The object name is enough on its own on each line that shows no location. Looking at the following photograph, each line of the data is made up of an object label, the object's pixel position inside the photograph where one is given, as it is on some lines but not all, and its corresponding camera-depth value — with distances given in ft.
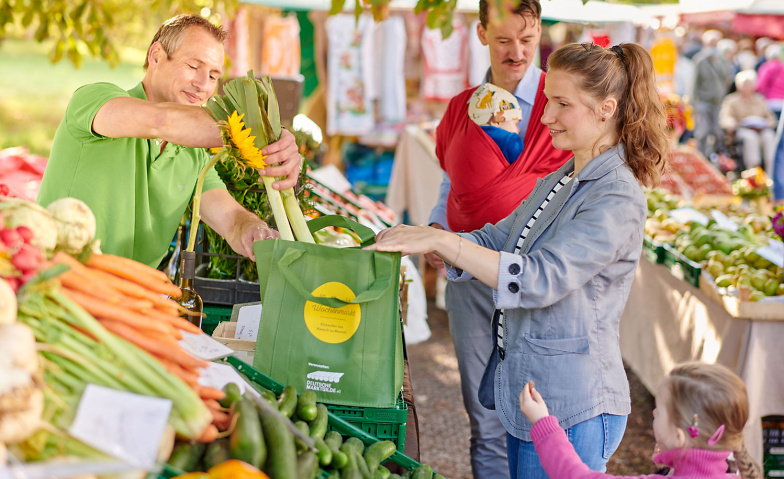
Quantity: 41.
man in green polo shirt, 6.47
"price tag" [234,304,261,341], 7.06
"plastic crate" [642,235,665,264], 13.42
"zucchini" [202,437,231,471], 4.34
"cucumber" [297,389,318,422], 5.32
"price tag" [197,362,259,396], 4.82
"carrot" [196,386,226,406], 4.62
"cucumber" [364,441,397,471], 5.28
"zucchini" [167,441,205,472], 4.25
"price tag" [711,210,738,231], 13.40
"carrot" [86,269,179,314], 4.69
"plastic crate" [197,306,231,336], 8.48
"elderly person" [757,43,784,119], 39.04
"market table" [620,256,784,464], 10.13
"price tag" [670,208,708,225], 14.05
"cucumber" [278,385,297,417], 5.26
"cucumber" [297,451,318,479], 4.56
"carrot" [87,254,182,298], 4.80
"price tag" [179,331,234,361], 5.10
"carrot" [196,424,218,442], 4.39
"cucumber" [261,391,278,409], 5.22
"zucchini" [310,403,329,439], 5.19
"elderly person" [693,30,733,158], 39.37
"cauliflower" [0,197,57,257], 4.33
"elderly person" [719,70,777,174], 36.42
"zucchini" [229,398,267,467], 4.37
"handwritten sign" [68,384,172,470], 3.77
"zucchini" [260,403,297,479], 4.40
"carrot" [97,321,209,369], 4.52
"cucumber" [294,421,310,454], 4.78
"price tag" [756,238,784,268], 10.89
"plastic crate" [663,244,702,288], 11.62
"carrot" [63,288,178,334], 4.40
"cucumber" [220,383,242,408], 4.77
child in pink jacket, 5.10
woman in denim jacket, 5.84
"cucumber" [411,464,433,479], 5.42
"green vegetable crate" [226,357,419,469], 5.84
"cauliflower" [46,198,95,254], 4.63
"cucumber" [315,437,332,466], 4.91
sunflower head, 5.85
